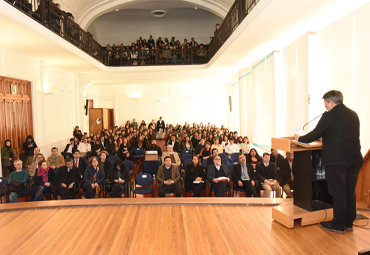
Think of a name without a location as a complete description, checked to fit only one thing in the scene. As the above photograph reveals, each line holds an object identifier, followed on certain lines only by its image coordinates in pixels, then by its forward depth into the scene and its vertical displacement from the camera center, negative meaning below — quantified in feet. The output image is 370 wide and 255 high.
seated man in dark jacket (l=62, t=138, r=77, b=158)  32.01 -3.95
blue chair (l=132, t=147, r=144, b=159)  34.50 -4.78
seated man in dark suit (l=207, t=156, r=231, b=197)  19.74 -4.70
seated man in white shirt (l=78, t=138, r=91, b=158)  32.53 -3.97
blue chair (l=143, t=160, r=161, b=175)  24.85 -4.77
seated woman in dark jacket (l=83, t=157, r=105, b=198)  19.99 -4.74
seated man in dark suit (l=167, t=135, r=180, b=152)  35.34 -3.95
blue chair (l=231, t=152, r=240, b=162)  28.09 -4.58
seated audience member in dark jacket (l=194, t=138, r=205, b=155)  32.15 -4.08
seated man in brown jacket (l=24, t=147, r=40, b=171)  26.10 -4.34
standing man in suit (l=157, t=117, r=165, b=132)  62.49 -2.50
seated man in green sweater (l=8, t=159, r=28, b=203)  18.87 -4.68
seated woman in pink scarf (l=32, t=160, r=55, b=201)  19.22 -4.81
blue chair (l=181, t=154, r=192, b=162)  28.32 -4.52
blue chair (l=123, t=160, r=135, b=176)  24.80 -4.63
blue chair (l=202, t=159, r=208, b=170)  24.44 -4.53
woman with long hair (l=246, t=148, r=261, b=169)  23.85 -3.99
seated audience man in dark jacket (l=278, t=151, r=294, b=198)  19.48 -4.70
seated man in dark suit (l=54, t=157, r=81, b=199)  19.33 -4.81
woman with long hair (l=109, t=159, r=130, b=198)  19.89 -4.78
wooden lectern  10.80 -3.13
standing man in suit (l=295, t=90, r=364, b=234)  9.88 -1.41
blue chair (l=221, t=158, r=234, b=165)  25.70 -4.53
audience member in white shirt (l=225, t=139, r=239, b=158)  32.08 -4.15
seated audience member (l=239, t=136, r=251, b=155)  33.26 -4.12
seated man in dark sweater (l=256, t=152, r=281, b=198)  19.70 -4.83
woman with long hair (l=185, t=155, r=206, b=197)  20.12 -4.79
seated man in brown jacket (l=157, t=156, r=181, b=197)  19.61 -4.76
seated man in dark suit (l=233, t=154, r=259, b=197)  19.70 -4.80
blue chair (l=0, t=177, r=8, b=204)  18.67 -4.84
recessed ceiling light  63.06 +23.70
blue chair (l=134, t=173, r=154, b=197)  20.76 -5.02
